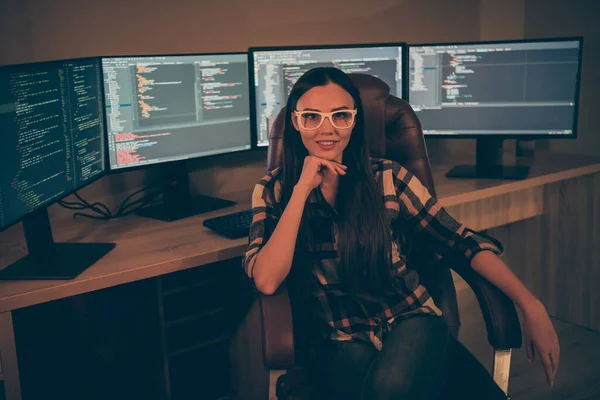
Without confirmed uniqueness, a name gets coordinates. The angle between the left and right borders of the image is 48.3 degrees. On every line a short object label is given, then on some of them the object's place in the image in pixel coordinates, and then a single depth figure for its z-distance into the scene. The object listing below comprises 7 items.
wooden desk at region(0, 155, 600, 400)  1.53
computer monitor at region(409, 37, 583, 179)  2.38
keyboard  1.84
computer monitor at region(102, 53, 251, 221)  1.95
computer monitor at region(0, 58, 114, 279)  1.42
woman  1.42
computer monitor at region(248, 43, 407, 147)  2.24
